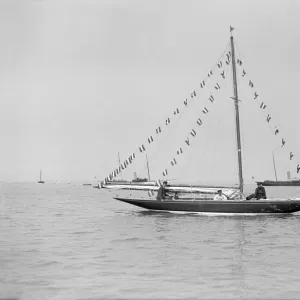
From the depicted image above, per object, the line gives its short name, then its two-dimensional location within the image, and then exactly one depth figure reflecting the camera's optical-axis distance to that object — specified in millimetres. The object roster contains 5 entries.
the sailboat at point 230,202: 34781
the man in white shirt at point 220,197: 35844
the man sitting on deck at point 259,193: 35500
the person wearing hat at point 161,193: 37694
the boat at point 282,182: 184988
